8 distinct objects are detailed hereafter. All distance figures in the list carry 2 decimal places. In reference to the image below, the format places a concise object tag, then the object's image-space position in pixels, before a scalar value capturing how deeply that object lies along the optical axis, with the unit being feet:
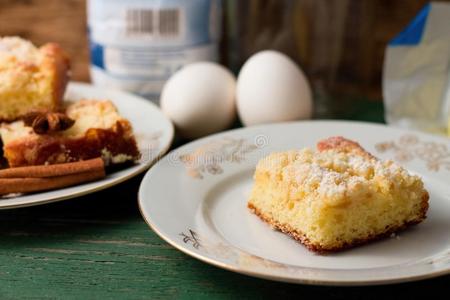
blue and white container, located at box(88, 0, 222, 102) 1.86
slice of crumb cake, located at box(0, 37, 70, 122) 1.64
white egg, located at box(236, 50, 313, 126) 1.73
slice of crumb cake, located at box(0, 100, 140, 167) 1.47
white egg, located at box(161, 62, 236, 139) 1.73
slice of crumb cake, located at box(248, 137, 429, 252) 1.30
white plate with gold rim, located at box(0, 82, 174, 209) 1.41
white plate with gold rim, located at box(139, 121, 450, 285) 1.24
